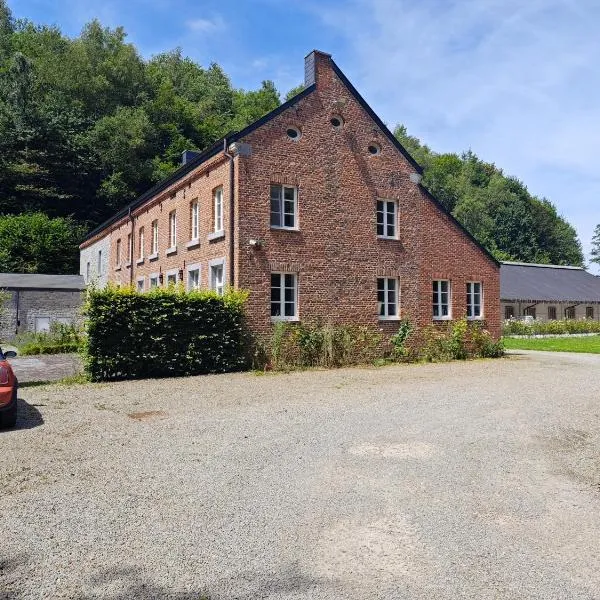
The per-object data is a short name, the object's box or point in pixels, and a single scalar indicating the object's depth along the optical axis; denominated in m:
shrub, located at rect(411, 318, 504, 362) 18.69
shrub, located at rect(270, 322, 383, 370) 15.63
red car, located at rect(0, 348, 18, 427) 7.52
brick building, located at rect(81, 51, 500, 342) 16.20
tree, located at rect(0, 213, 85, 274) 37.66
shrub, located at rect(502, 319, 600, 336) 35.70
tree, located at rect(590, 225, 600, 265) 85.88
